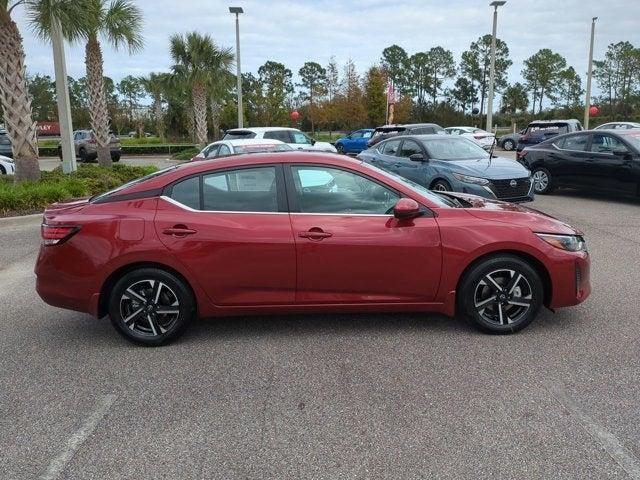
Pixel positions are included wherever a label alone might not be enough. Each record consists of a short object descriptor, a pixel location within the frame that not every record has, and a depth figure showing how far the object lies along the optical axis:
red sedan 4.35
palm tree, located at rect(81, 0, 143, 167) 16.11
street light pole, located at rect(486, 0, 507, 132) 28.71
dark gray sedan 9.80
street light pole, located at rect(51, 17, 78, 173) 12.90
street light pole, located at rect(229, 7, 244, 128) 26.41
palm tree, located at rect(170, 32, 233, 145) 29.06
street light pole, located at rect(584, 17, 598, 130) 34.78
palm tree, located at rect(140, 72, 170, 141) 32.62
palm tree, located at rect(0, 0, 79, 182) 11.17
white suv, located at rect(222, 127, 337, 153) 16.33
